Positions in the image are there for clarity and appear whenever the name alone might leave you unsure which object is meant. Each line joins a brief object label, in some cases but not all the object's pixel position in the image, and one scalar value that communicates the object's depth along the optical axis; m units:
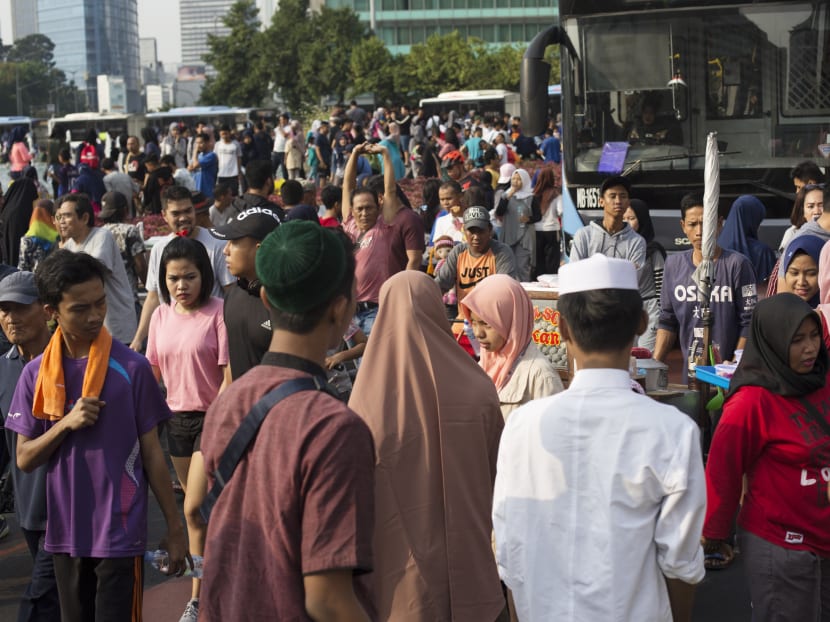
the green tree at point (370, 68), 77.88
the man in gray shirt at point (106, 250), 8.05
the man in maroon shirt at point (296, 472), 2.42
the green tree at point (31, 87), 150.00
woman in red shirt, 3.77
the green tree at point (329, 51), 77.81
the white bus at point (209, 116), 54.03
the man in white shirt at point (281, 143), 30.67
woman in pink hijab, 4.69
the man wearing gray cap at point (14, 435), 4.22
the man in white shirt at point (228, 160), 24.27
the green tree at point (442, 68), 82.88
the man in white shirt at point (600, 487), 2.87
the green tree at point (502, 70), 84.12
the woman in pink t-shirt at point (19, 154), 23.92
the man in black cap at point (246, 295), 5.35
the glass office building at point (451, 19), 111.12
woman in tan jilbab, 3.84
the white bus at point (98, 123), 55.09
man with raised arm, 8.52
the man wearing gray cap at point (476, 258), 8.09
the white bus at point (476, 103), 52.38
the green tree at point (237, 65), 77.56
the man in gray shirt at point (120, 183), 17.72
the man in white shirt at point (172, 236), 7.06
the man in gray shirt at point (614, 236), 8.30
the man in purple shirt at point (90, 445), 4.01
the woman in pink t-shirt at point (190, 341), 5.76
